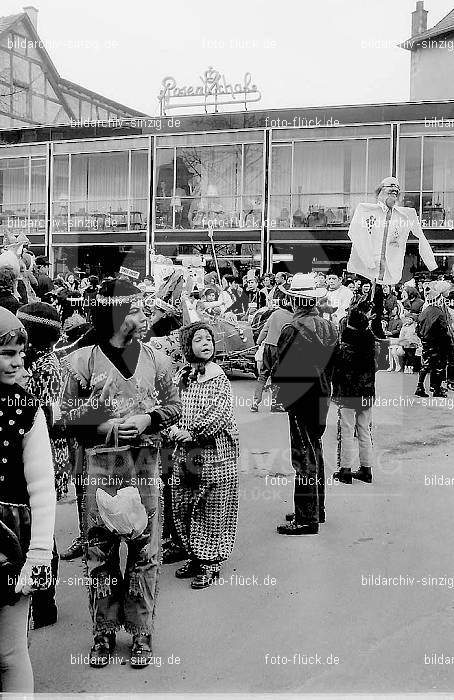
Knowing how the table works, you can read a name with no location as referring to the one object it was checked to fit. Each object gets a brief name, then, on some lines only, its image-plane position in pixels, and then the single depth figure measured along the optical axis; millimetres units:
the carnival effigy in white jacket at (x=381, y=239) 7164
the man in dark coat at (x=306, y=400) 6234
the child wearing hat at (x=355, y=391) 7742
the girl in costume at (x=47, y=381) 4531
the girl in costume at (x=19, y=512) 3121
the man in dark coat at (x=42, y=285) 10289
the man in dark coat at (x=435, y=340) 13172
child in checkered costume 5199
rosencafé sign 28562
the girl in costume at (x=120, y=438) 4086
